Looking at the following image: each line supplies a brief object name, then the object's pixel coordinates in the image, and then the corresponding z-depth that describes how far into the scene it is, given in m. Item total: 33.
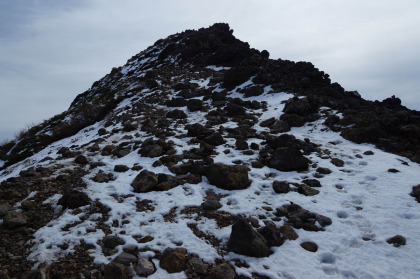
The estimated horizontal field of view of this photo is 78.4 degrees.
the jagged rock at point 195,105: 20.56
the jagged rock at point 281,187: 9.70
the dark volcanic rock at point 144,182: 10.02
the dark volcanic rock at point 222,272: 5.80
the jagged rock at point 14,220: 7.46
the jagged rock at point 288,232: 7.41
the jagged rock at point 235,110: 18.97
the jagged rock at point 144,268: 6.03
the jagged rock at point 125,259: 6.31
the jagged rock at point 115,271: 5.74
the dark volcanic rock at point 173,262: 6.16
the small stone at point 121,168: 11.80
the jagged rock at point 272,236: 7.10
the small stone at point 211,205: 8.84
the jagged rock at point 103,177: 10.77
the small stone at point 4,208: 8.00
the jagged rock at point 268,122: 16.67
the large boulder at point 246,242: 6.65
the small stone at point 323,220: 7.88
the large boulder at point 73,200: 8.73
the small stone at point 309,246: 6.93
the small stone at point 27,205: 8.53
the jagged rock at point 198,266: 6.10
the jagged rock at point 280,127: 15.84
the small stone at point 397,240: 6.80
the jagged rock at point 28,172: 10.95
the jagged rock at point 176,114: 19.30
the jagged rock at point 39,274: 5.46
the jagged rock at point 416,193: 8.47
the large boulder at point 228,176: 10.05
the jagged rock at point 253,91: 22.52
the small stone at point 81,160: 12.61
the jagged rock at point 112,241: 7.02
